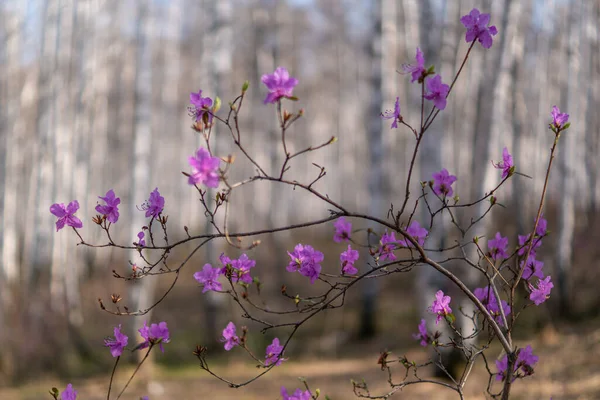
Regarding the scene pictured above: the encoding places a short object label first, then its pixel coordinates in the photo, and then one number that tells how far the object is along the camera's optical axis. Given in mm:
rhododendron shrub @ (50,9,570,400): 1528
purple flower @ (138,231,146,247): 1692
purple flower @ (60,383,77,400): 1755
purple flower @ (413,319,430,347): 2098
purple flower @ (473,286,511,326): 2026
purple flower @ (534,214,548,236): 2040
